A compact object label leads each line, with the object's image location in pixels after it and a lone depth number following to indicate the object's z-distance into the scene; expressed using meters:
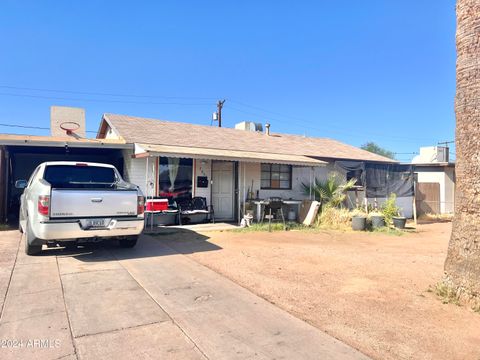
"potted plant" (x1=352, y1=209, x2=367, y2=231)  12.03
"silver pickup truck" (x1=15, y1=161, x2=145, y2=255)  6.09
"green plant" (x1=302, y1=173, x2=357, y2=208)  13.70
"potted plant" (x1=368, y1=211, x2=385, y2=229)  12.55
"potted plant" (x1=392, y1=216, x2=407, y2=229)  12.72
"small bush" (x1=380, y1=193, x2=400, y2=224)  13.01
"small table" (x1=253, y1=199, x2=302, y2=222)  12.36
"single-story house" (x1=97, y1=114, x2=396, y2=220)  11.89
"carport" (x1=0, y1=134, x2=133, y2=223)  10.76
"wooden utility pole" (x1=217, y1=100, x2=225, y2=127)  30.64
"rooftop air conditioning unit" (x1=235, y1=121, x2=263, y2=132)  19.50
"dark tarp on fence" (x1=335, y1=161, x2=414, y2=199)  15.54
